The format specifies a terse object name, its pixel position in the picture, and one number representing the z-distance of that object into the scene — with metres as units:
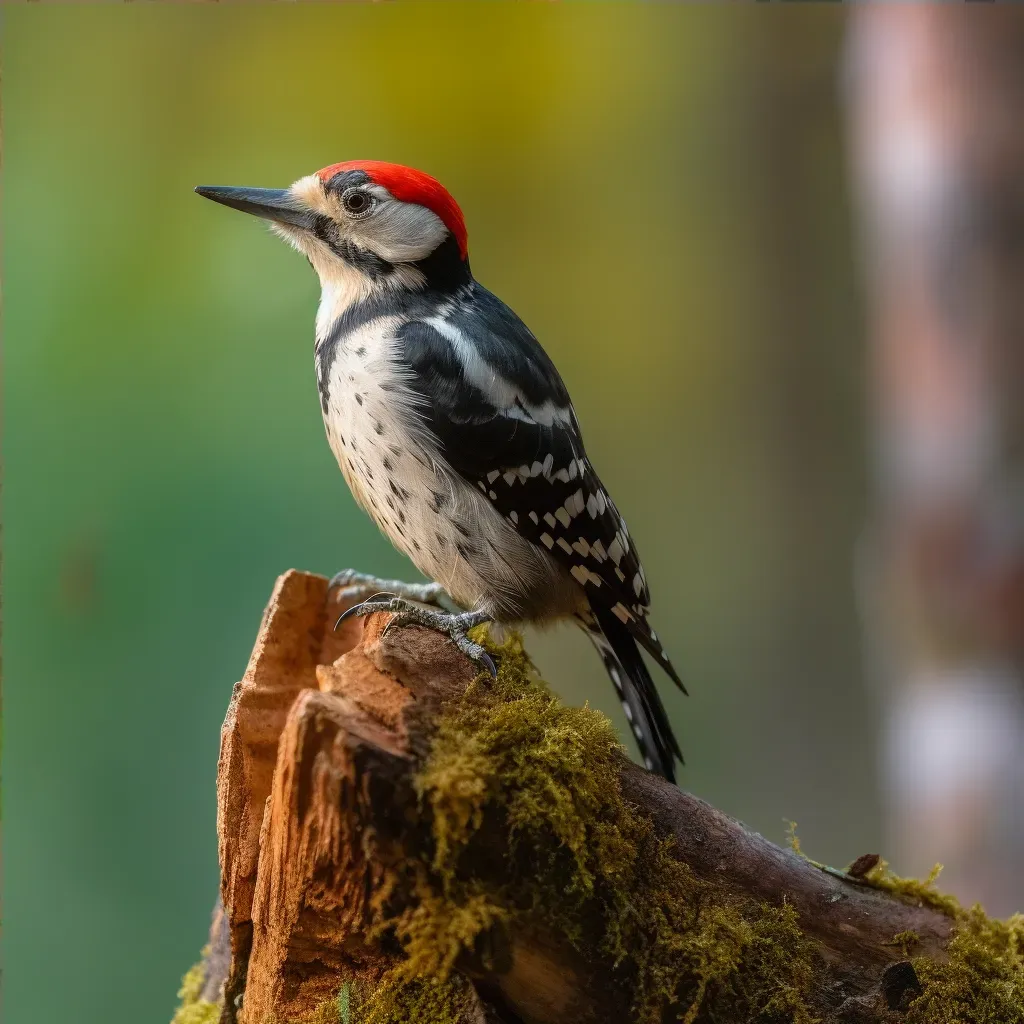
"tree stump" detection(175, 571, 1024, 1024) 5.22
